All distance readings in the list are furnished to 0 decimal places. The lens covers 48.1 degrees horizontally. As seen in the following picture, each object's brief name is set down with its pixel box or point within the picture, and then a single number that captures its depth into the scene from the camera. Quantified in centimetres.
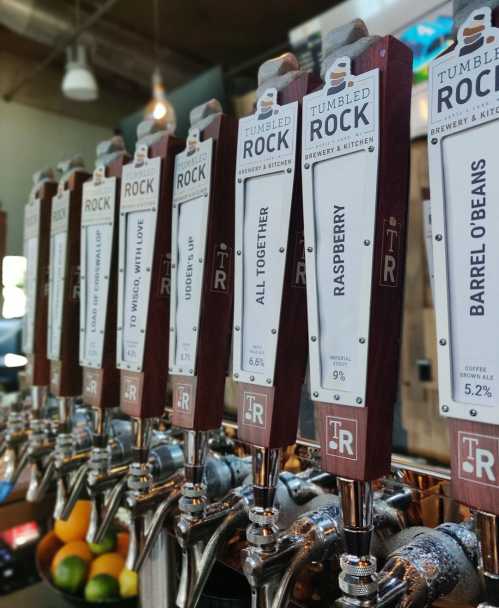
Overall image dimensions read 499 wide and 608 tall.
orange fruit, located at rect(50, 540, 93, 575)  102
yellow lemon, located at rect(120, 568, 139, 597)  93
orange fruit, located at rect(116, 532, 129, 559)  109
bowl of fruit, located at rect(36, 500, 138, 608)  93
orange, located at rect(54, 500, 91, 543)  110
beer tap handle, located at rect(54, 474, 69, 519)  94
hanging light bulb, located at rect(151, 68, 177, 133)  277
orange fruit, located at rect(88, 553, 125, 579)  99
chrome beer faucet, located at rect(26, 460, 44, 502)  101
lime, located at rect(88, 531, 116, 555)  106
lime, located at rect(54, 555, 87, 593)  97
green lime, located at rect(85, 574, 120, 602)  93
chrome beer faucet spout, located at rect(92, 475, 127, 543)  81
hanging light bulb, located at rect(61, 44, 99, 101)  316
